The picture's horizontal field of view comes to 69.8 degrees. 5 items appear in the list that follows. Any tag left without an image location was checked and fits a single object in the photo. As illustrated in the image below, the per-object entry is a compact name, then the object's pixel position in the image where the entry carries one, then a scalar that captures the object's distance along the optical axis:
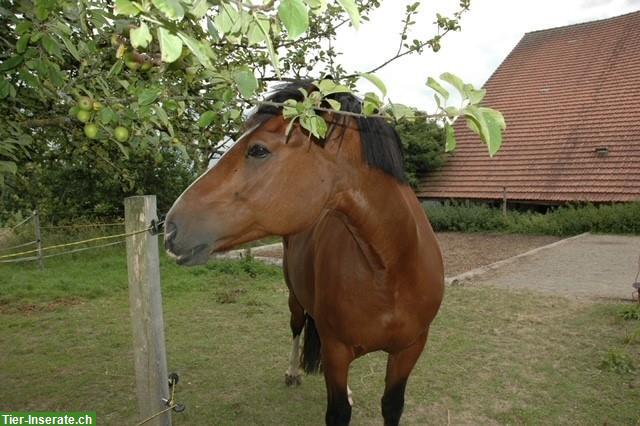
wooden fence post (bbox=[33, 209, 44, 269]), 7.54
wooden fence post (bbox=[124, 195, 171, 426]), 1.87
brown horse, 1.66
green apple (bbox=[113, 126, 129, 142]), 1.74
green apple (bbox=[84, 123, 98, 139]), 1.66
